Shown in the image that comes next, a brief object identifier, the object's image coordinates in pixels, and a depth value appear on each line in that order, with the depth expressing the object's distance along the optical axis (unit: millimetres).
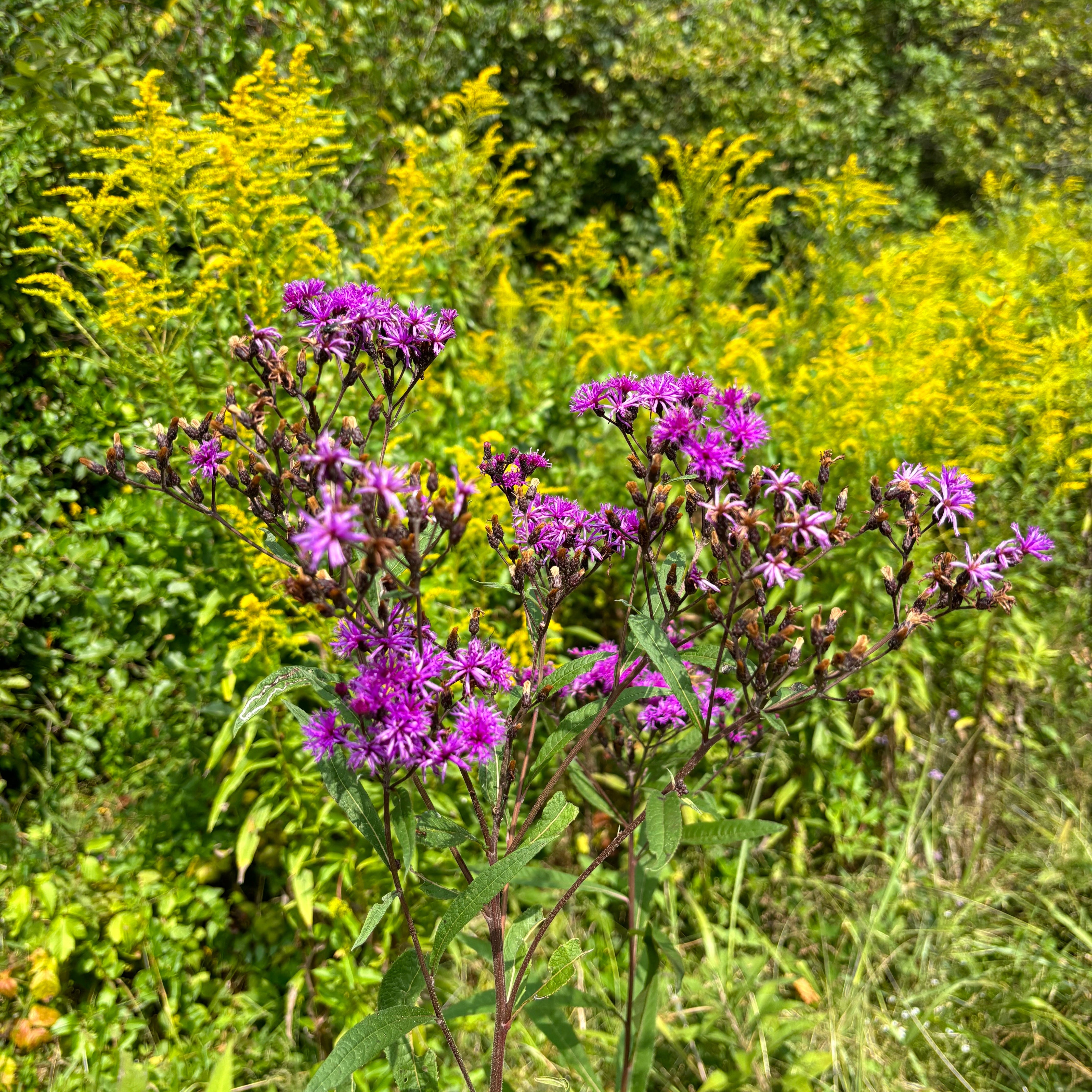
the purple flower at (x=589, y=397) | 412
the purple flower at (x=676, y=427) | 383
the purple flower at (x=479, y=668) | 370
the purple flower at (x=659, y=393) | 395
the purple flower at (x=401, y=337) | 395
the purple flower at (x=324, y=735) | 364
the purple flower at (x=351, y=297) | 392
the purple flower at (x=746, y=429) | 393
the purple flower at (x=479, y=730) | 372
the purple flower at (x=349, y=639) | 358
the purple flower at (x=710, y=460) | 377
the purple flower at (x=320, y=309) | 400
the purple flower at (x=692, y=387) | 395
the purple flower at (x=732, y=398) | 396
